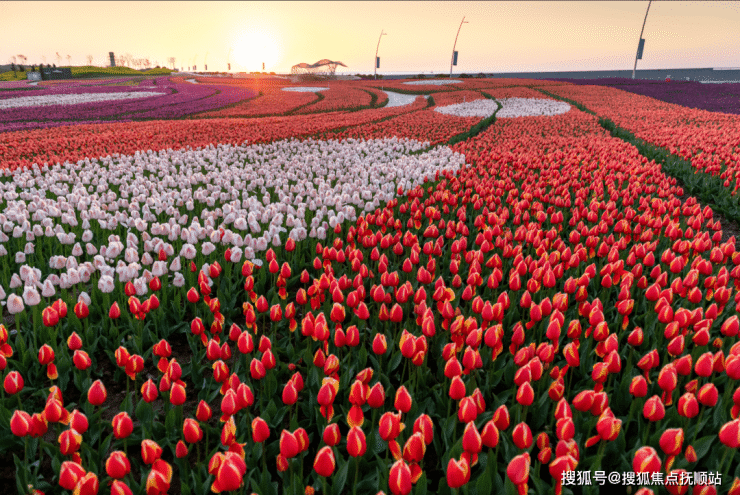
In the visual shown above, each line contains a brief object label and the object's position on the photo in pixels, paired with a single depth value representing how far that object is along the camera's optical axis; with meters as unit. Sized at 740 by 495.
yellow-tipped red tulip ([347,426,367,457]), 1.91
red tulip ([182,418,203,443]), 2.04
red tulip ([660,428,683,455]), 1.92
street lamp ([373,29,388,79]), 65.88
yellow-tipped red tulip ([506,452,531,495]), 1.74
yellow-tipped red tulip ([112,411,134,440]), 2.07
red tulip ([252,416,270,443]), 2.02
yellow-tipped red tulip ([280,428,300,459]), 1.92
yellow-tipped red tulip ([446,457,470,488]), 1.75
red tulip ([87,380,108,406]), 2.32
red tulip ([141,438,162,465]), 1.92
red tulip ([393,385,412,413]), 2.18
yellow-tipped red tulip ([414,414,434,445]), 1.97
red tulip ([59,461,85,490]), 1.75
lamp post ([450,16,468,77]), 64.19
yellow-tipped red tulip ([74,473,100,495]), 1.76
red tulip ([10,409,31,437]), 1.99
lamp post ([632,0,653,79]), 50.62
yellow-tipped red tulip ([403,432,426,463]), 1.85
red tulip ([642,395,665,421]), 2.12
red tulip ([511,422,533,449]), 1.98
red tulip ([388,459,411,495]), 1.73
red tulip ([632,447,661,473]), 1.73
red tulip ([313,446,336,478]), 1.81
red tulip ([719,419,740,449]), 1.90
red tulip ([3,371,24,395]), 2.30
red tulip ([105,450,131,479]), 1.81
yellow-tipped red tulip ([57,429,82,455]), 2.07
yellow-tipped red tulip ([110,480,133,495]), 1.68
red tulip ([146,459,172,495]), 1.82
